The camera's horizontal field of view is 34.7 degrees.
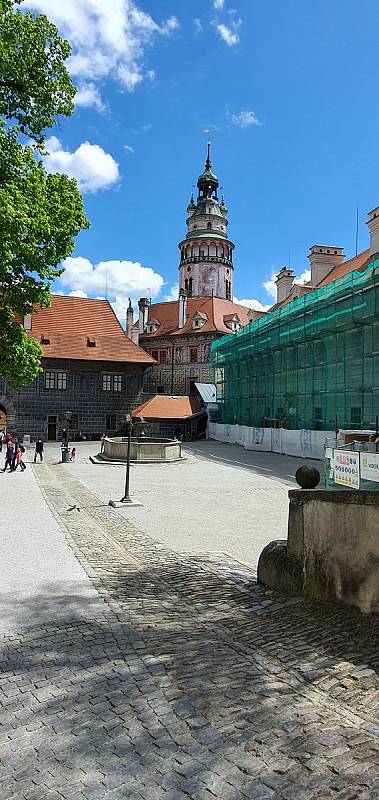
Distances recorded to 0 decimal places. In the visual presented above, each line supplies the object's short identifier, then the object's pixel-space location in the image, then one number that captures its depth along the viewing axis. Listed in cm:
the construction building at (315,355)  2855
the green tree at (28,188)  1259
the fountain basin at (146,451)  3066
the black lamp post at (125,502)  1582
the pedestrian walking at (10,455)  2653
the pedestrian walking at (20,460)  2681
